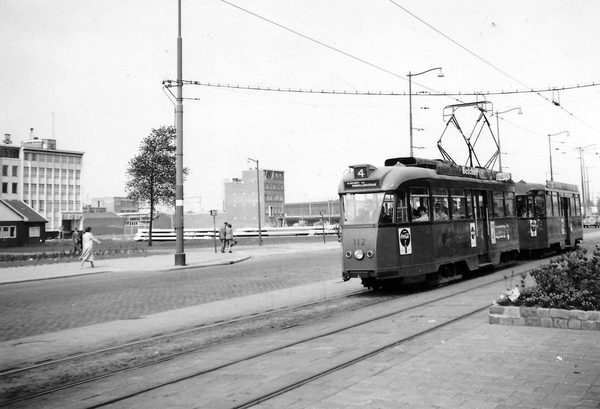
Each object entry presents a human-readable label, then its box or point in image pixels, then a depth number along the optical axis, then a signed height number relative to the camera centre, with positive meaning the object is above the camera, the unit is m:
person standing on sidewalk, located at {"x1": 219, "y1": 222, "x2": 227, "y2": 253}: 34.50 +0.11
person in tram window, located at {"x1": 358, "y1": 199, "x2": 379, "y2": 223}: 13.27 +0.46
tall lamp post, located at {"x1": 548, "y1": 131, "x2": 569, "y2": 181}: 50.95 +7.73
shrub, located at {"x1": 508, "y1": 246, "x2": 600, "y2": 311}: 8.02 -0.86
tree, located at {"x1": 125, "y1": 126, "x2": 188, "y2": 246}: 47.69 +5.79
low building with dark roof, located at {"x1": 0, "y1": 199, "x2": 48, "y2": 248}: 55.62 +1.68
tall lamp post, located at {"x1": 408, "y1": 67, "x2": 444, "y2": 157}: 28.50 +7.82
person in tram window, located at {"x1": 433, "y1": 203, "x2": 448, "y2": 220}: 14.68 +0.49
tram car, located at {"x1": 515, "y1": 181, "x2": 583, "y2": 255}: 22.16 +0.54
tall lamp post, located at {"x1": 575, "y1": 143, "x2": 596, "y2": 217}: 54.69 +7.81
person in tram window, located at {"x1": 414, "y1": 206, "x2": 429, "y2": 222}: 14.05 +0.43
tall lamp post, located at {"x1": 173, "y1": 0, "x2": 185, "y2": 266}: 23.12 +3.36
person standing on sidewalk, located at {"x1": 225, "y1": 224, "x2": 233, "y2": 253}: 35.06 +0.13
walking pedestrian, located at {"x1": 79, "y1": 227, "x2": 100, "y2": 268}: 23.75 -0.26
